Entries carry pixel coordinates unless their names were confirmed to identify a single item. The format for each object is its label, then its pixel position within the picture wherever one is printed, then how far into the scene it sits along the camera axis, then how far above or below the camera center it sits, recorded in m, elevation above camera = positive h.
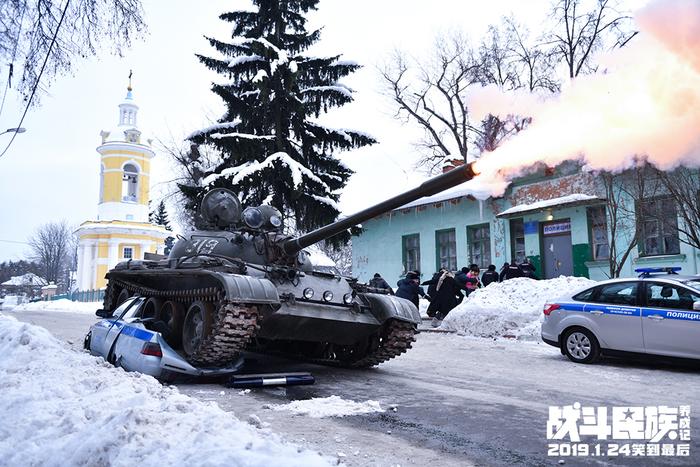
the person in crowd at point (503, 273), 18.23 +0.58
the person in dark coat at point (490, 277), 18.59 +0.46
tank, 7.68 -0.02
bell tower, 47.25 +6.53
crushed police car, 7.69 -0.68
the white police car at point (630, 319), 9.16 -0.44
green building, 17.14 +2.10
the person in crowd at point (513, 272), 17.83 +0.58
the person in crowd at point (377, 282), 16.66 +0.32
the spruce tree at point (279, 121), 20.33 +6.22
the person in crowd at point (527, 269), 18.19 +0.68
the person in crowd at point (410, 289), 16.61 +0.11
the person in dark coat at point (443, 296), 17.45 -0.10
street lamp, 11.22 +3.40
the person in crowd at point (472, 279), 18.30 +0.40
